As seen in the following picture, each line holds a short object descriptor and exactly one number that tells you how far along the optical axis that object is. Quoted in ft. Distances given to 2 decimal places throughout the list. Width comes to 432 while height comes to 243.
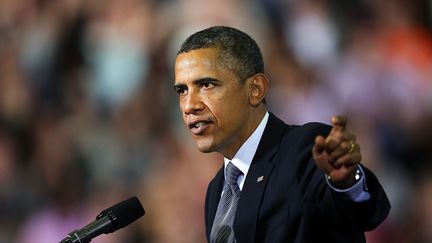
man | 19.31
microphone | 19.65
